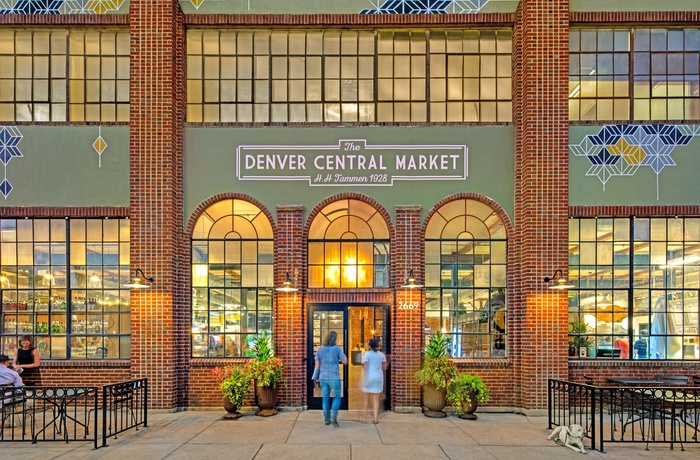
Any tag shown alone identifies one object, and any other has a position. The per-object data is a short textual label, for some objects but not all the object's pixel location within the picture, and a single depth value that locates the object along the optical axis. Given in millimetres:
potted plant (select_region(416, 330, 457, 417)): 11367
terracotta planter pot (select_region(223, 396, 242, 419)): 11258
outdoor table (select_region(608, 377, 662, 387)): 11250
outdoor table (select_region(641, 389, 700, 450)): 9234
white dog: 9078
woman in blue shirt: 10680
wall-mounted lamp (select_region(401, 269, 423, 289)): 11695
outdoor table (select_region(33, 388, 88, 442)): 9141
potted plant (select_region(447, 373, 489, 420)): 11227
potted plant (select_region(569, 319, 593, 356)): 12188
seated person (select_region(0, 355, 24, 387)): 10383
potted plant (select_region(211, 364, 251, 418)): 11141
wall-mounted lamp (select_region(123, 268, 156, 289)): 11070
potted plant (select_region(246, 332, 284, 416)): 11344
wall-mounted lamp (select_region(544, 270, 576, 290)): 11258
